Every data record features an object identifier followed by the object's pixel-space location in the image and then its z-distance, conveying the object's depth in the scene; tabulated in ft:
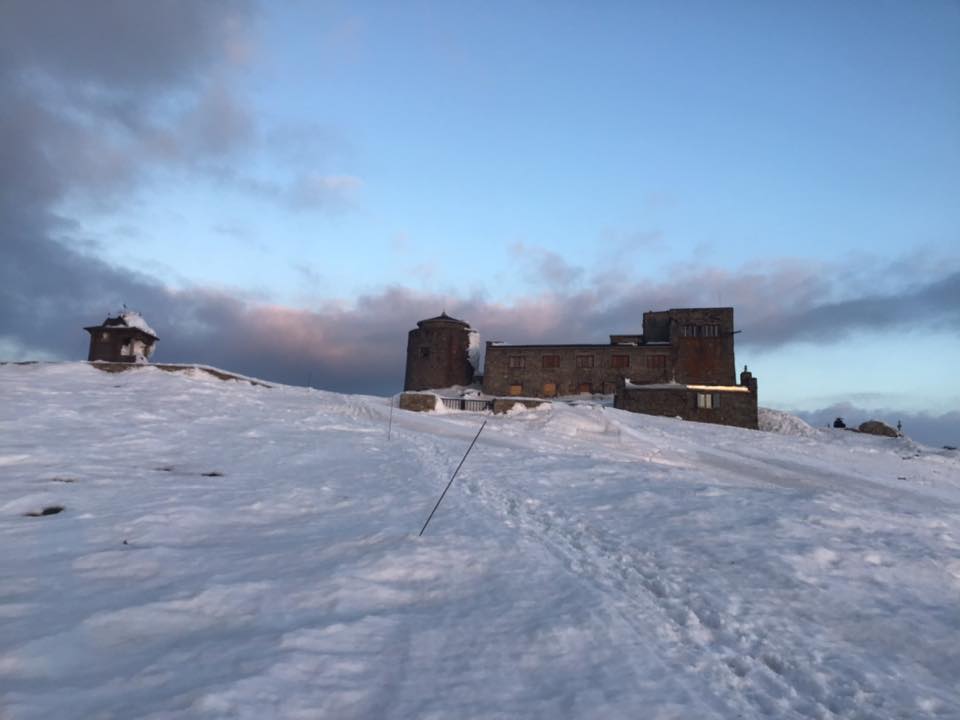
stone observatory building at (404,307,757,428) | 173.68
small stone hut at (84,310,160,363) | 191.99
